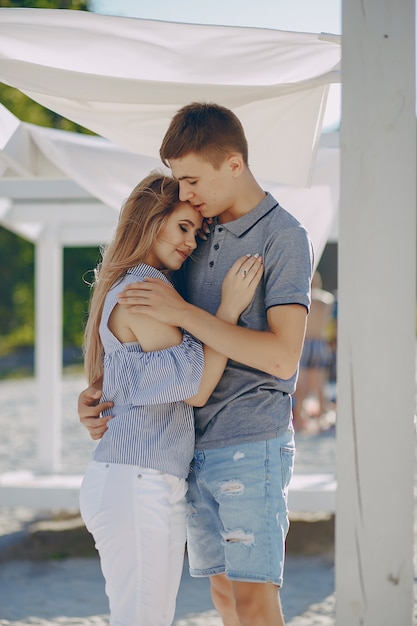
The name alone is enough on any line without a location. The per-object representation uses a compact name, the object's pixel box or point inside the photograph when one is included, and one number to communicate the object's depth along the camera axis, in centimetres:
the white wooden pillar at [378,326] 184
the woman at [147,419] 221
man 225
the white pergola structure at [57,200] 390
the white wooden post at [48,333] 633
